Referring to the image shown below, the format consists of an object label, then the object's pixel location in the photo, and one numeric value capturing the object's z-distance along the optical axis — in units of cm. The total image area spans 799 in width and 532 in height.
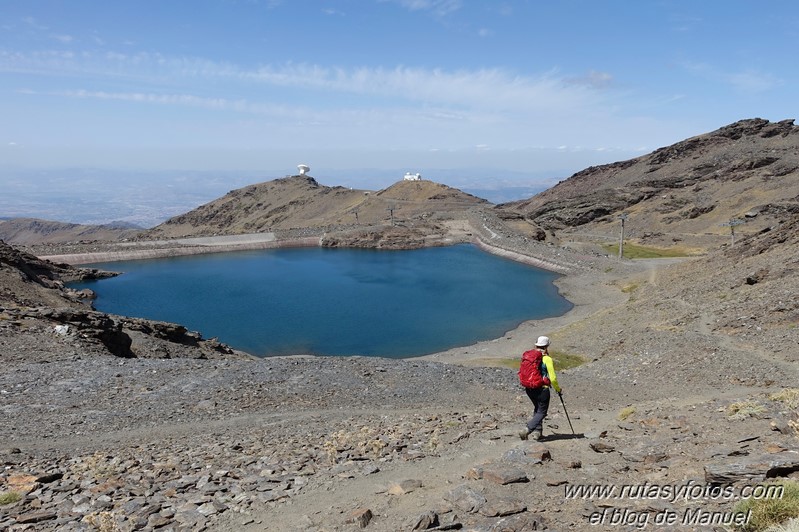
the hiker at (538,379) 1172
